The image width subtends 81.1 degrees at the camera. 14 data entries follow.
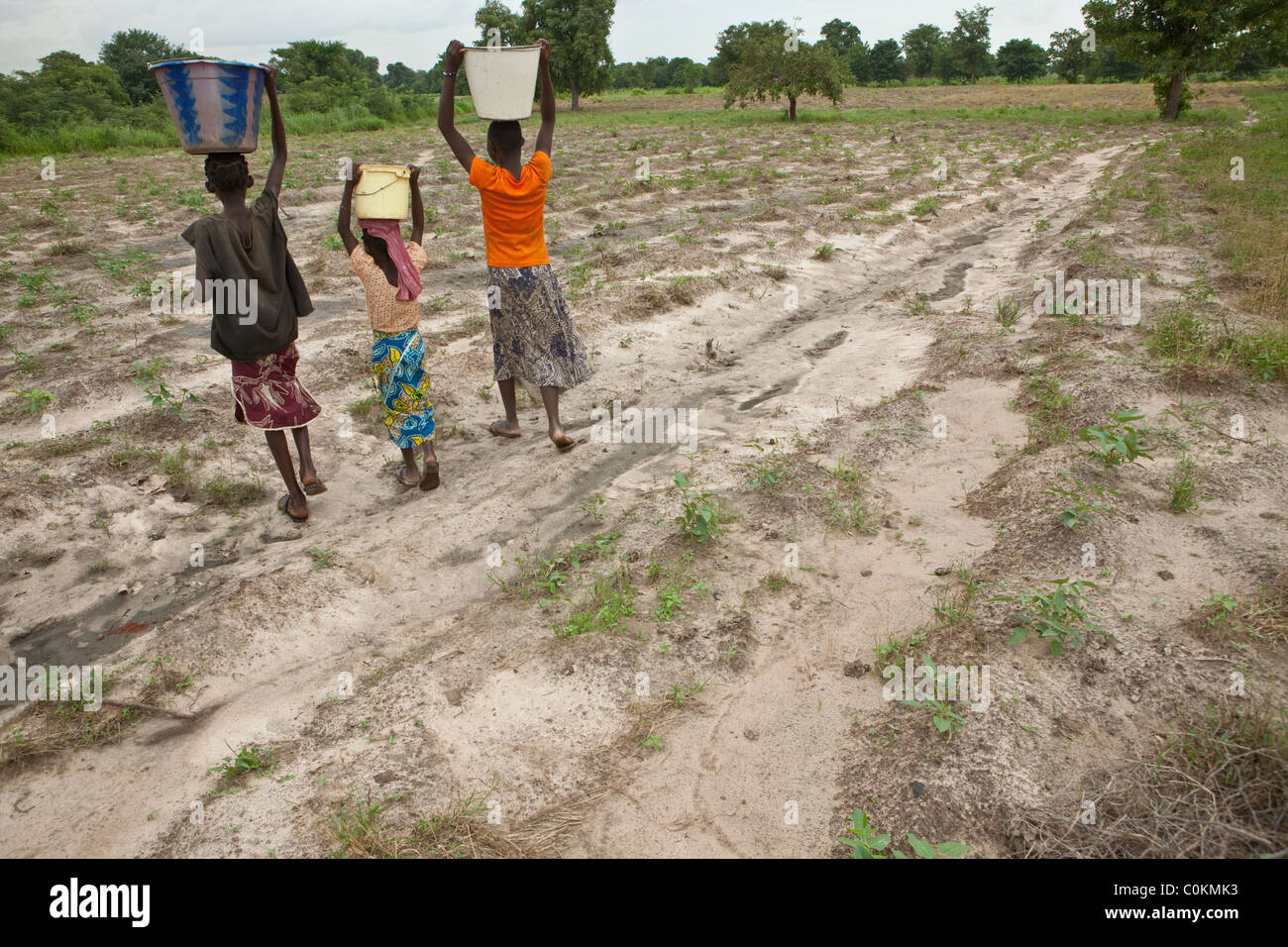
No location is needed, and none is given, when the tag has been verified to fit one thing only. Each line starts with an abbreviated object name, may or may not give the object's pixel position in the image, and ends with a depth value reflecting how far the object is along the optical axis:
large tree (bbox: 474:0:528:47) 36.75
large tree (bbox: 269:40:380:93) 39.34
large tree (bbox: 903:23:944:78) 70.94
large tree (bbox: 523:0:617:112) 34.75
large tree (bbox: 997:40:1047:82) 63.28
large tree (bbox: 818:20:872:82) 69.25
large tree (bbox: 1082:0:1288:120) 23.73
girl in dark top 3.55
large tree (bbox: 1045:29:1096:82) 53.00
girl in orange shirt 4.07
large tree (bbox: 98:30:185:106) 42.53
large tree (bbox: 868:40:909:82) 70.94
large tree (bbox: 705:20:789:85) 60.66
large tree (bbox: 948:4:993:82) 61.06
